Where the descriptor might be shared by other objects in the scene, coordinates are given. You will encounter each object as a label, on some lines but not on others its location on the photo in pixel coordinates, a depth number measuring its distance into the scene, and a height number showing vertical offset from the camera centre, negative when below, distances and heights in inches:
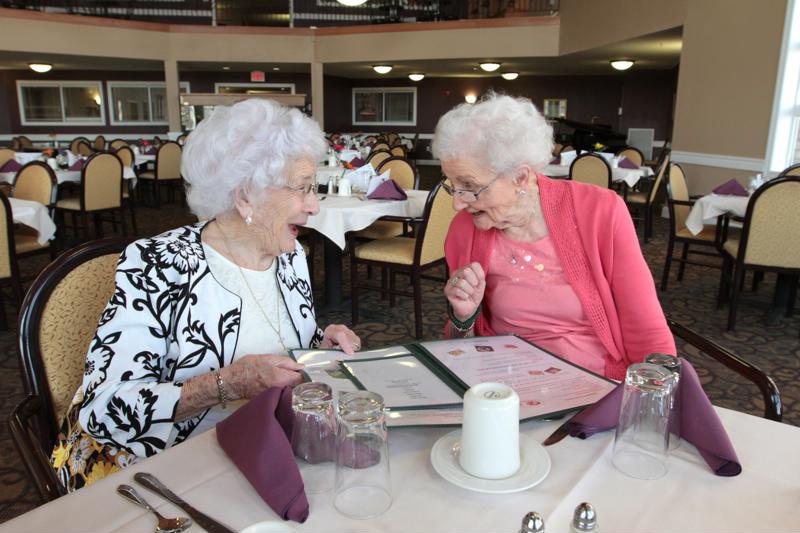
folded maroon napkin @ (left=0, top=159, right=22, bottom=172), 234.1 -10.7
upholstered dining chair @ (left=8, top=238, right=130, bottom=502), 48.8 -16.3
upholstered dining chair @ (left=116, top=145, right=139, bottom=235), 264.8 -12.0
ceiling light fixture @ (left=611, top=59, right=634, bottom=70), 457.4 +68.4
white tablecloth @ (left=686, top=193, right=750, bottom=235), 164.7 -15.3
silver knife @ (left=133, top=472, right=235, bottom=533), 28.7 -18.6
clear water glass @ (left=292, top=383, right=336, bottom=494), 32.7 -16.7
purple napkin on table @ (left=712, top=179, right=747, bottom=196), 173.6 -10.4
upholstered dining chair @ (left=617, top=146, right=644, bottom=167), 332.8 -1.8
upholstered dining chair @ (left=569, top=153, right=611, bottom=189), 243.0 -8.0
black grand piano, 477.7 +12.2
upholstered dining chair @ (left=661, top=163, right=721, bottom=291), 176.2 -22.6
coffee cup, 30.7 -15.0
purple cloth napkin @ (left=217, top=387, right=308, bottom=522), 30.0 -16.9
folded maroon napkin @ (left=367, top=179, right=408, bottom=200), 158.2 -12.2
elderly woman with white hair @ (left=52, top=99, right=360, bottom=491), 45.8 -14.5
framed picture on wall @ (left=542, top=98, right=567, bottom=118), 665.0 +48.7
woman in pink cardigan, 59.4 -10.5
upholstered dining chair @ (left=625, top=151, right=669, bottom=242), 251.6 -21.7
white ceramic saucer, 31.4 -17.7
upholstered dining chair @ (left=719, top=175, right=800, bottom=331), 135.0 -18.4
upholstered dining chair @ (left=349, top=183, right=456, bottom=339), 138.6 -25.9
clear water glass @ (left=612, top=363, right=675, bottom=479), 33.7 -15.5
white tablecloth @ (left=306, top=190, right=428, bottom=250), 143.8 -17.0
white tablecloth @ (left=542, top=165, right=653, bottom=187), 276.5 -10.6
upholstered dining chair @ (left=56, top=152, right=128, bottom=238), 222.8 -19.0
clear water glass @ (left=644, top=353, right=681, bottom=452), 36.4 -14.8
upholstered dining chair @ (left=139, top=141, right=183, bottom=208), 315.9 -14.3
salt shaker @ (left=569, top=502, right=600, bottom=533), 25.2 -15.7
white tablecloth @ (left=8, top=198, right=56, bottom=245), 150.6 -19.9
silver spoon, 28.8 -18.7
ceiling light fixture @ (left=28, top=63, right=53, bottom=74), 538.2 +66.7
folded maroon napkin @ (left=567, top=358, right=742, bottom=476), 34.0 -16.4
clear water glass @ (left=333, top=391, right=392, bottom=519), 30.1 -16.1
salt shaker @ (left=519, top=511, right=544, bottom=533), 23.7 -15.0
